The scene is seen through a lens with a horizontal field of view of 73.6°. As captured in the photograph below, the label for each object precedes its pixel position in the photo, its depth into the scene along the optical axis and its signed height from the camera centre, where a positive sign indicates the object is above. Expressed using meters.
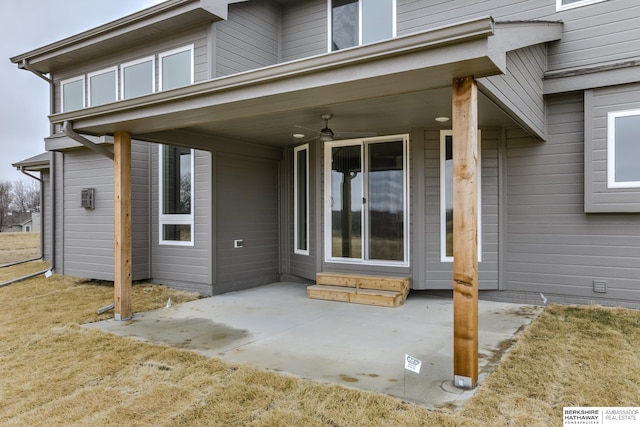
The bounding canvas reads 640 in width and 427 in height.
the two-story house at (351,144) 3.91 +0.96
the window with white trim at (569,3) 5.32 +2.63
